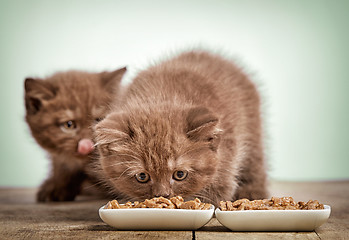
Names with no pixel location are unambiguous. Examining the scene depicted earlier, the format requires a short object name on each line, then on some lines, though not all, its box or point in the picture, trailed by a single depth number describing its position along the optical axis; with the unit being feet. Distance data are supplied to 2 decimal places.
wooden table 2.28
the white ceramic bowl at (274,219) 2.27
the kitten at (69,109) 2.93
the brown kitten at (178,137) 2.45
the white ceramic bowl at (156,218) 2.28
